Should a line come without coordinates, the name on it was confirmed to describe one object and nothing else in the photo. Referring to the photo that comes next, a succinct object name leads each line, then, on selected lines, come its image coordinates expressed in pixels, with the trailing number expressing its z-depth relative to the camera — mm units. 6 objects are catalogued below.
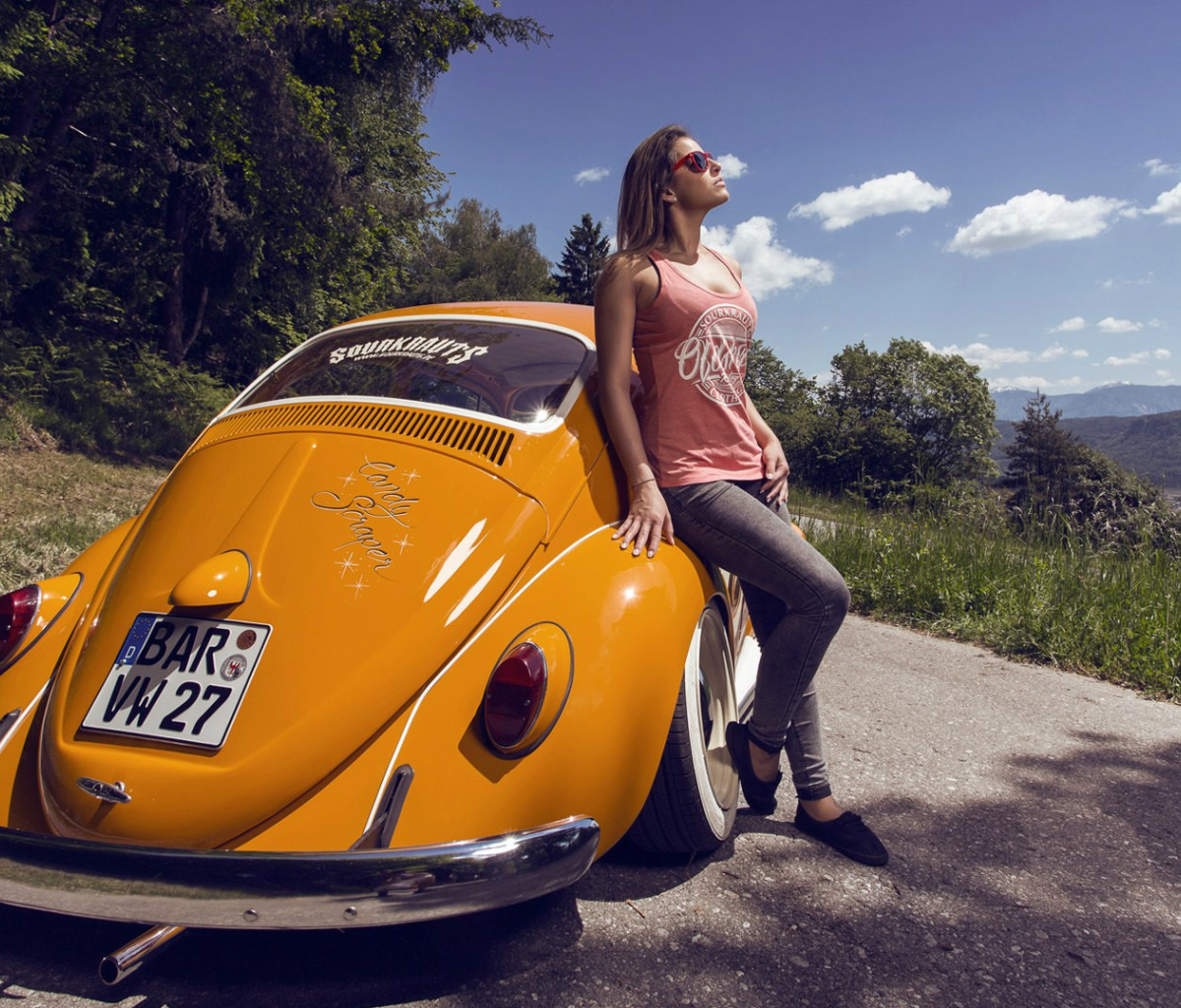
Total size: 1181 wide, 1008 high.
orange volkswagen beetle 1593
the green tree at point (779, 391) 57375
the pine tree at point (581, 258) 59531
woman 2395
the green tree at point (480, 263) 55375
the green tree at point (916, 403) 58531
